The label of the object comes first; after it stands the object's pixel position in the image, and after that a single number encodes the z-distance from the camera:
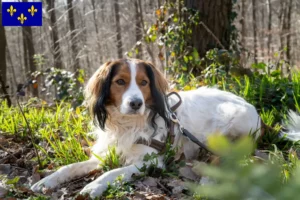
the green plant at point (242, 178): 0.53
